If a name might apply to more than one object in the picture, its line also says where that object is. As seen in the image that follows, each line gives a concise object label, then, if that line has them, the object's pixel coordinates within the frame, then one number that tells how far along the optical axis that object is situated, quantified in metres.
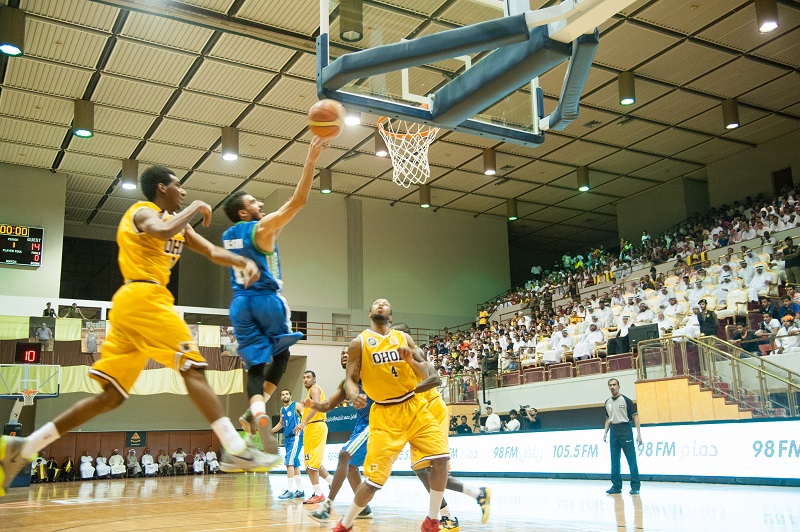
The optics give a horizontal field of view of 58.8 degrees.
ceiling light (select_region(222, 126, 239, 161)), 22.62
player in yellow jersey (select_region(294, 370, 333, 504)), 11.27
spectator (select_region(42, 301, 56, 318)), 24.02
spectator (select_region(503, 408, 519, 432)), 17.84
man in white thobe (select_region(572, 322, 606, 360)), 20.34
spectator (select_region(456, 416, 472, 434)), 19.28
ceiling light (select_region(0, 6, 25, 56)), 15.34
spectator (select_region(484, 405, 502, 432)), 18.94
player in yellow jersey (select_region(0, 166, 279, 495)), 4.41
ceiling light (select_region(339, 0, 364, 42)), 8.73
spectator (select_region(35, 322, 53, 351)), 23.23
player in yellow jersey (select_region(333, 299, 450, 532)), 6.61
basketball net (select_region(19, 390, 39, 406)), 19.48
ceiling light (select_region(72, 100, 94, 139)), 20.30
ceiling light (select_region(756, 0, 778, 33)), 15.92
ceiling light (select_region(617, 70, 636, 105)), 19.80
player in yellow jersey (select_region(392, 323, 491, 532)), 7.53
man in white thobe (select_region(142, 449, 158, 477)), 28.28
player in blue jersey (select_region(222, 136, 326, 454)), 5.28
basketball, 4.93
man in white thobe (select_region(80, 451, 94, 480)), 27.19
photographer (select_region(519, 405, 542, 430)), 18.60
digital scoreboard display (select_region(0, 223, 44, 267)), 24.36
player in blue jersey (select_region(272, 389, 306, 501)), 13.02
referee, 12.00
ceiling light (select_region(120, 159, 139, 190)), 24.57
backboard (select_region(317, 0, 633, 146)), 6.36
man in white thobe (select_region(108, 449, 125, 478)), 27.67
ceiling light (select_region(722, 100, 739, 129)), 22.25
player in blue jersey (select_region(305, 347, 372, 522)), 8.70
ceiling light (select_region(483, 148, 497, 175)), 24.92
